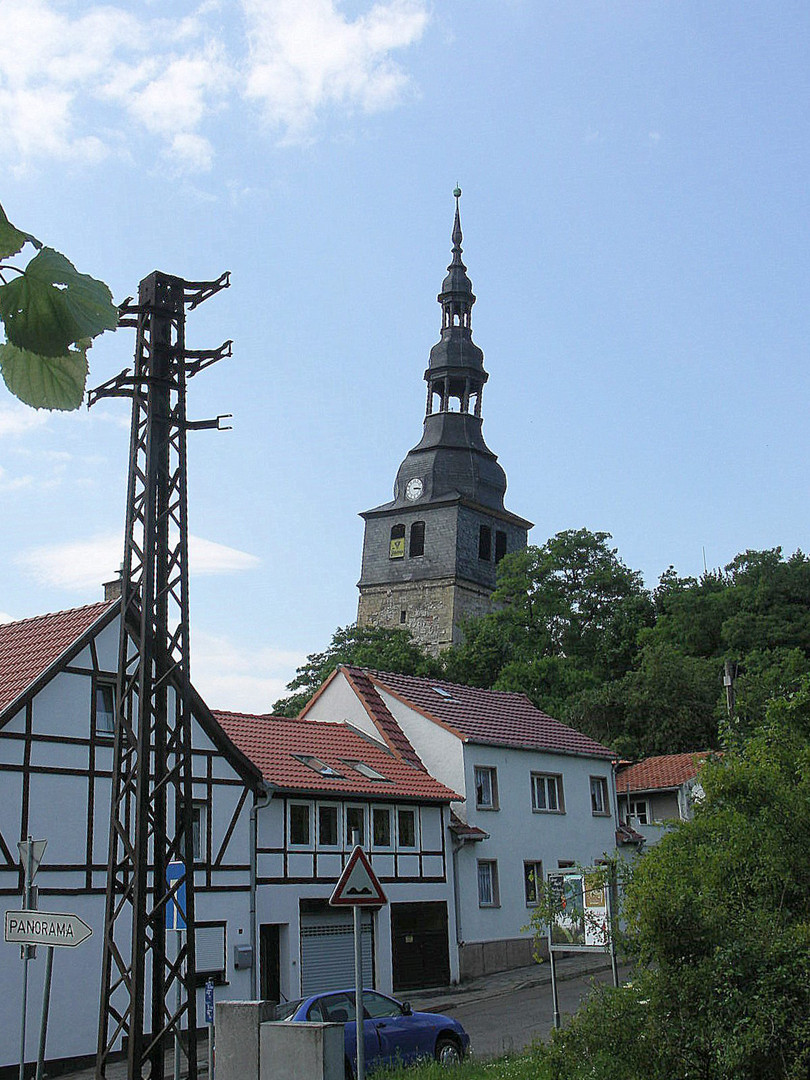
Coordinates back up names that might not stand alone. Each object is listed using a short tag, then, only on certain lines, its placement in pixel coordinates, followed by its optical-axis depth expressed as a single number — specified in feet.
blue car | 54.29
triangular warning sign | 37.76
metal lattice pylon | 45.83
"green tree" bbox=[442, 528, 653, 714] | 219.20
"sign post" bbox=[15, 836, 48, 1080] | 41.59
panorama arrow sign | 33.91
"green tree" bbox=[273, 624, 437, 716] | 214.07
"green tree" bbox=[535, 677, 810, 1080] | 32.86
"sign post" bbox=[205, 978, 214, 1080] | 49.65
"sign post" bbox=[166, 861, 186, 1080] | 47.83
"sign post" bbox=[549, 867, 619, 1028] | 47.11
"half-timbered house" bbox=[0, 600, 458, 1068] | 69.97
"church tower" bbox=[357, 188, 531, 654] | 279.49
